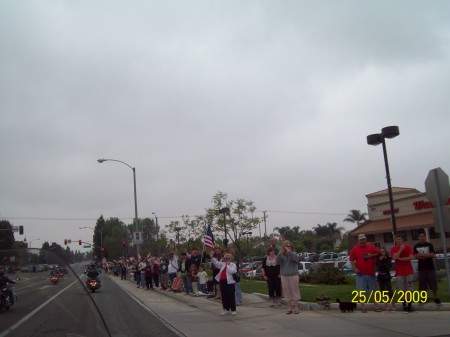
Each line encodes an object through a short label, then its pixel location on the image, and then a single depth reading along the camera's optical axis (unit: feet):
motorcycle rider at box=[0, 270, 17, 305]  15.66
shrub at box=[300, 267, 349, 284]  59.31
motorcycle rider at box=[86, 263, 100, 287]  56.54
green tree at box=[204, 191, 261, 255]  115.24
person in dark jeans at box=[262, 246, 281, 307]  44.65
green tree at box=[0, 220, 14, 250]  101.01
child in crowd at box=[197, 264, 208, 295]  57.98
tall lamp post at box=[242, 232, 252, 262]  116.37
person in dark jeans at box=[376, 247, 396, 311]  38.27
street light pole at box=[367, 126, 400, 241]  43.91
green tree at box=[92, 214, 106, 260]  460.96
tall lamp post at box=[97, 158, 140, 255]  111.86
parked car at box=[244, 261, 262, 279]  93.12
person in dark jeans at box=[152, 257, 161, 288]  78.95
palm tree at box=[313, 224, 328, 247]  327.06
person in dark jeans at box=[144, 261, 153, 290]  79.97
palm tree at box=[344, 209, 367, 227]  287.89
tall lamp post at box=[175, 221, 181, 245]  154.98
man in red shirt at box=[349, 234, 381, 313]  37.24
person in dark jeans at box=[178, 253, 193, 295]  61.03
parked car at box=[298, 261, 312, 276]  97.02
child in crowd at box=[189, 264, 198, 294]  59.16
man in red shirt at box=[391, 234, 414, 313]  36.37
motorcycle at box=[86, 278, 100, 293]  57.14
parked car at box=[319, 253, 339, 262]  163.43
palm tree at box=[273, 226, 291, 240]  308.95
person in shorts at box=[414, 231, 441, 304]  36.58
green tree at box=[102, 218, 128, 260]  393.29
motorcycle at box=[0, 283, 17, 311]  15.60
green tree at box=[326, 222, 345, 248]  326.24
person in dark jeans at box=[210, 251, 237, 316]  39.29
